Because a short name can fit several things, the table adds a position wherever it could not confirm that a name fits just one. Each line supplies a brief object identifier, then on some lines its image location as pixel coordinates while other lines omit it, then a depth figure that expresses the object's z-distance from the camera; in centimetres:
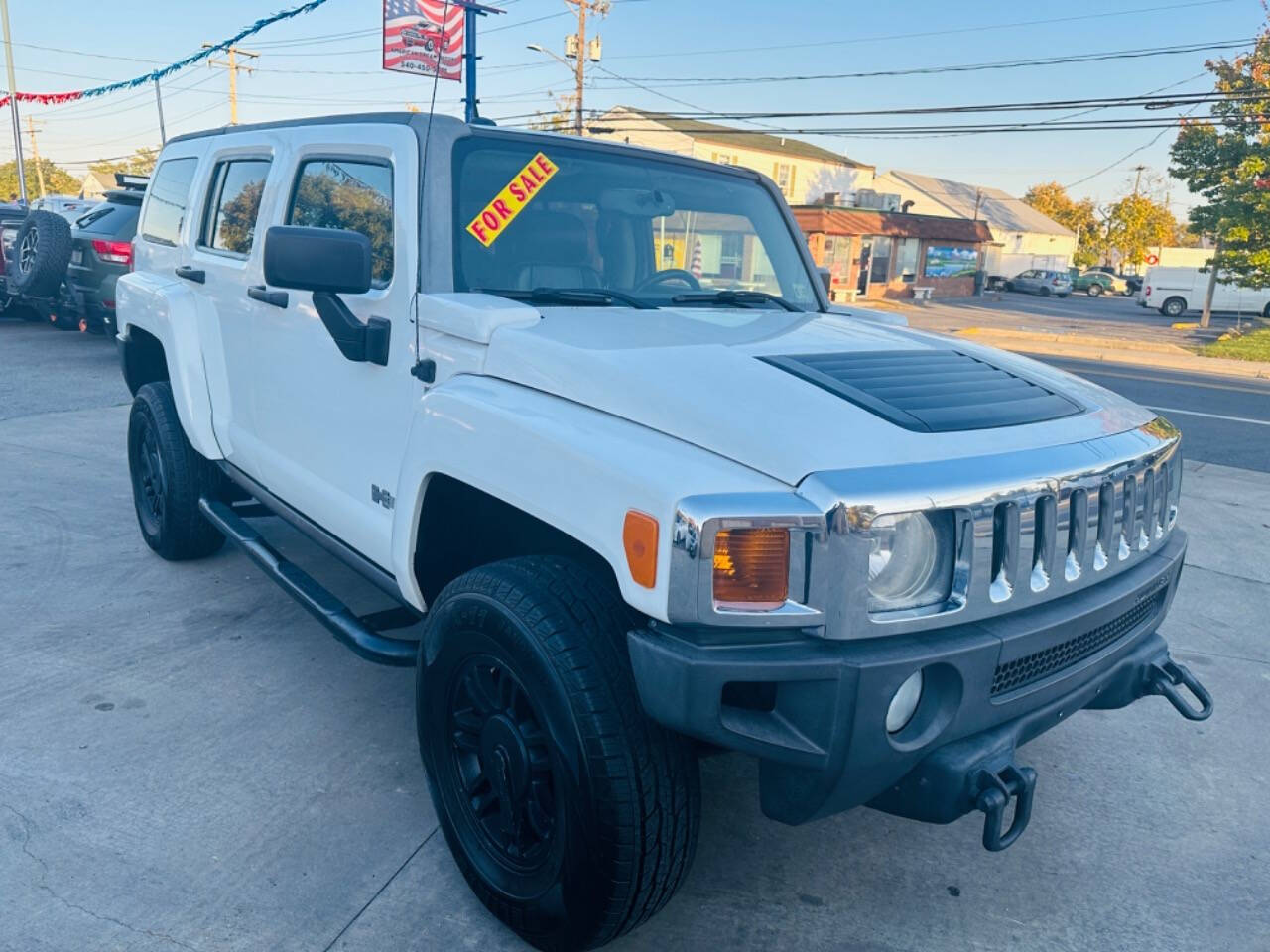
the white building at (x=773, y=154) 4456
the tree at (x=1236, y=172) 2331
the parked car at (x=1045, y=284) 5209
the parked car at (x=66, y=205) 1727
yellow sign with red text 304
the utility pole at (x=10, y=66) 2748
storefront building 3719
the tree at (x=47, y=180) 8803
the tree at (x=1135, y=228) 7562
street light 2750
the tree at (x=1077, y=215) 8309
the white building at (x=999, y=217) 6272
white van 3500
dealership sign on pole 1574
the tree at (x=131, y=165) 8169
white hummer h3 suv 197
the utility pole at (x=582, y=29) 3266
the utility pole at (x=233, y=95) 4430
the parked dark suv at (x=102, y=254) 1074
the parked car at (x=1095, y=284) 5753
